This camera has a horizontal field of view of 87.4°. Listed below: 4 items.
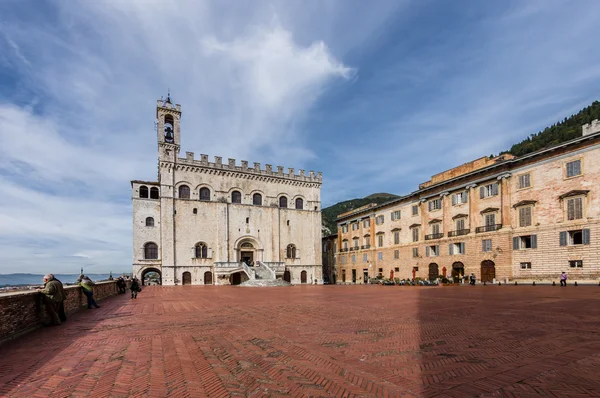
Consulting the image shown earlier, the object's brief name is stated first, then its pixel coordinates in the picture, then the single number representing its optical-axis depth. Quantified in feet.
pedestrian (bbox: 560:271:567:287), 72.38
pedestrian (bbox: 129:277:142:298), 62.03
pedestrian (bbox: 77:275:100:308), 45.21
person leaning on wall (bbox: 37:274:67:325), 30.94
